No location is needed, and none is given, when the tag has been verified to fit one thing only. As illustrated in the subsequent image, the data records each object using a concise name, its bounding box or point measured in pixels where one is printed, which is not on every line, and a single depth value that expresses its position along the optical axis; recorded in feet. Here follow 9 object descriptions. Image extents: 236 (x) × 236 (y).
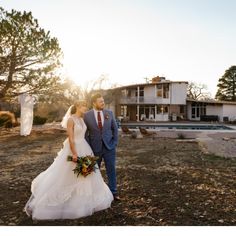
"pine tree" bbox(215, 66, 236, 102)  145.79
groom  14.58
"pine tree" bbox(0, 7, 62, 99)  52.60
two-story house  128.47
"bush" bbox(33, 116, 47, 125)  98.12
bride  13.00
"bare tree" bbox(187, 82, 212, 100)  190.80
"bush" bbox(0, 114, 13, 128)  76.89
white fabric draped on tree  53.16
